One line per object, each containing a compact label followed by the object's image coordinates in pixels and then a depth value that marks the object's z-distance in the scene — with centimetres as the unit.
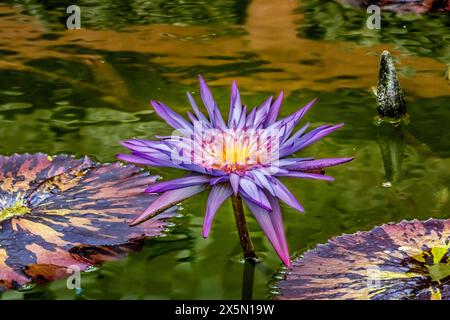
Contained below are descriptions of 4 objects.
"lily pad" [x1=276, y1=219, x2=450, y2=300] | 98
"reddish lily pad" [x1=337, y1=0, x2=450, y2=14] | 188
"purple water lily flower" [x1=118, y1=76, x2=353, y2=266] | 97
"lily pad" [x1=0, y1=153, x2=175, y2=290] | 104
